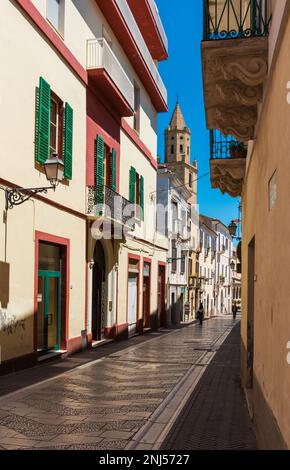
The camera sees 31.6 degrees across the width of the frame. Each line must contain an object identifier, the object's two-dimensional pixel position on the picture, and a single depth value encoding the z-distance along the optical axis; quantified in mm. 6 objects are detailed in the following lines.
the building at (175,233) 36375
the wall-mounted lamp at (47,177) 10531
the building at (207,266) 54812
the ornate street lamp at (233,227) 20297
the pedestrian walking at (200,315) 33750
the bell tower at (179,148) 78812
